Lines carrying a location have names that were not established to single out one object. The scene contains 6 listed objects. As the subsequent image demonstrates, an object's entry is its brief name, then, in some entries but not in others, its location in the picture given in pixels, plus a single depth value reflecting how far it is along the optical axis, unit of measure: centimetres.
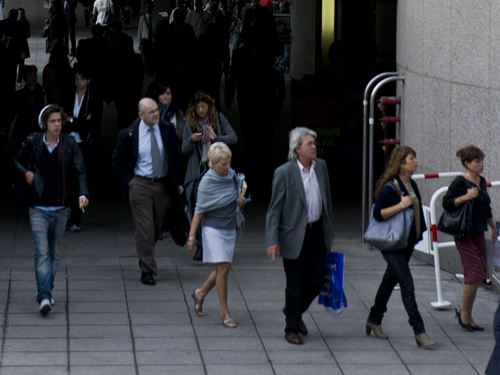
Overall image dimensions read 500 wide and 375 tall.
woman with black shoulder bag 1617
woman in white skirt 1630
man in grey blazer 1554
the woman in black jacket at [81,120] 2342
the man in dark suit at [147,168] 1867
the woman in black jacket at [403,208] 1556
